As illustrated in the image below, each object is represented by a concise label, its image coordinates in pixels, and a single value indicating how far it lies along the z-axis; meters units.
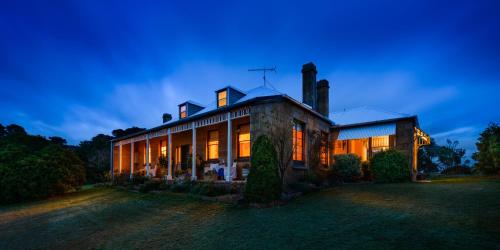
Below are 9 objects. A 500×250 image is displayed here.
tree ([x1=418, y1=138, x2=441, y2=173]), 30.68
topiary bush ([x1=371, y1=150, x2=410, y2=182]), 11.93
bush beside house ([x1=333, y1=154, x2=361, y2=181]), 13.38
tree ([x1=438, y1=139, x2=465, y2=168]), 28.31
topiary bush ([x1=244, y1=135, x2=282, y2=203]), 7.80
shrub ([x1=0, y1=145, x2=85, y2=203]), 13.29
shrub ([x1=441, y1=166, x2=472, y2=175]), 25.17
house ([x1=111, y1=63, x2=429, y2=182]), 10.76
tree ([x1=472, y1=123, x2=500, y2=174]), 12.47
